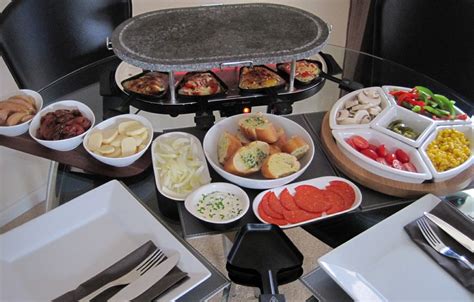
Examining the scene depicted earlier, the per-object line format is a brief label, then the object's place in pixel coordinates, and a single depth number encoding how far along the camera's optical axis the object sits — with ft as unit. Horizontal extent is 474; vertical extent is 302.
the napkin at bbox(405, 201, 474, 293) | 2.60
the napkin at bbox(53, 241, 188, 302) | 2.41
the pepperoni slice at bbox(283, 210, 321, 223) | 2.91
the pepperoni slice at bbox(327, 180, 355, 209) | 3.06
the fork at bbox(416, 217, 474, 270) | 2.67
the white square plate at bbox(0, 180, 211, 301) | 2.57
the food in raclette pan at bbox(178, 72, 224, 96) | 3.93
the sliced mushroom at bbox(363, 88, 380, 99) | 3.92
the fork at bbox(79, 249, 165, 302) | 2.48
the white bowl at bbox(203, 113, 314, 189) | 3.13
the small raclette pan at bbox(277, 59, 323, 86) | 4.09
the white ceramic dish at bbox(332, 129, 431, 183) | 3.18
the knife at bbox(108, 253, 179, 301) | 2.39
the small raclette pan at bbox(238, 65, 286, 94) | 3.93
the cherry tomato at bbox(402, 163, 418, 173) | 3.28
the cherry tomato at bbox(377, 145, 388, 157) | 3.40
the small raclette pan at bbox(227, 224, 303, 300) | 2.69
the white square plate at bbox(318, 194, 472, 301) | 2.54
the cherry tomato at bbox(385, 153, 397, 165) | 3.36
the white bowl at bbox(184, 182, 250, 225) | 2.86
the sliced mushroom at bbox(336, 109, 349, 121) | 3.71
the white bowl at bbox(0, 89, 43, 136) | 3.41
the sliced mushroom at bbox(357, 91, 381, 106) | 3.85
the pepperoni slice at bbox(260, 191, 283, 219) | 2.97
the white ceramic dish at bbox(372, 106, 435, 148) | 3.51
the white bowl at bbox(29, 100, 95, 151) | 3.32
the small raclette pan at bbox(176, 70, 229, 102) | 3.88
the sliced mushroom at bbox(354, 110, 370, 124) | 3.67
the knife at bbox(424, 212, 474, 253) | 2.71
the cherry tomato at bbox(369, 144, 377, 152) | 3.51
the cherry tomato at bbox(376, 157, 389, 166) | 3.32
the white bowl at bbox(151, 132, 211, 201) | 3.08
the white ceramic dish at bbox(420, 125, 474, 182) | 3.19
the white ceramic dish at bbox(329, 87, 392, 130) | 3.60
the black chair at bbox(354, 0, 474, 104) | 4.89
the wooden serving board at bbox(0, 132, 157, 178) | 3.35
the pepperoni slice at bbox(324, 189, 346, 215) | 3.00
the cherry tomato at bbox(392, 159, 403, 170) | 3.30
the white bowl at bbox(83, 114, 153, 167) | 3.24
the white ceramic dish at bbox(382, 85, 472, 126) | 3.65
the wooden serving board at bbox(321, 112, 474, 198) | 3.18
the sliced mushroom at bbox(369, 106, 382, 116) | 3.75
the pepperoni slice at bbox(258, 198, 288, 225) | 2.93
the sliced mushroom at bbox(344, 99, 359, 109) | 3.87
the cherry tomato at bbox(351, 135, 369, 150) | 3.46
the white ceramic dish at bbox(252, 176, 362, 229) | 2.90
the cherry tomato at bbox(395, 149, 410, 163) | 3.39
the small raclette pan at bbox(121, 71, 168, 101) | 3.88
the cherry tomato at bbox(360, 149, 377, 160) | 3.37
